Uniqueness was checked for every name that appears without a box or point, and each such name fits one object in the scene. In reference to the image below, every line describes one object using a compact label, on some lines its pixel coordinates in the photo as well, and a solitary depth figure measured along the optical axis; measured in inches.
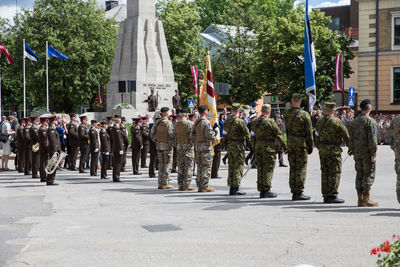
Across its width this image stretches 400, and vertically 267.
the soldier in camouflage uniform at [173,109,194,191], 535.3
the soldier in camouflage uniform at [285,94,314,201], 442.6
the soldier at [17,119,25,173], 776.3
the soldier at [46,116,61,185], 605.9
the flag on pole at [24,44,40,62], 1551.4
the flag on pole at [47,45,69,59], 1678.2
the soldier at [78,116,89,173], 794.2
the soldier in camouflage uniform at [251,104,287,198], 462.3
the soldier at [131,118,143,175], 742.1
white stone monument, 1464.1
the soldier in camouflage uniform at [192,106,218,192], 517.3
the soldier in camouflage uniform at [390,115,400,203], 389.1
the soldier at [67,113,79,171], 810.2
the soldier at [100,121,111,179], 682.8
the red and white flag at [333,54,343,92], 1298.0
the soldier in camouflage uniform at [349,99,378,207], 408.8
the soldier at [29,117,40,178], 696.4
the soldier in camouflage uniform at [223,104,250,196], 490.9
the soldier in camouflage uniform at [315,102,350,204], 427.2
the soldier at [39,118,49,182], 617.0
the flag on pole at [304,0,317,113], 542.6
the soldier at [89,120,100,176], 726.5
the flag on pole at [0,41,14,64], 1284.0
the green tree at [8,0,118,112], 2129.7
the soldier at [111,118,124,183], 634.2
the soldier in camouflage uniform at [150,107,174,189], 557.9
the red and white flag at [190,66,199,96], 1406.7
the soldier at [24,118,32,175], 753.6
